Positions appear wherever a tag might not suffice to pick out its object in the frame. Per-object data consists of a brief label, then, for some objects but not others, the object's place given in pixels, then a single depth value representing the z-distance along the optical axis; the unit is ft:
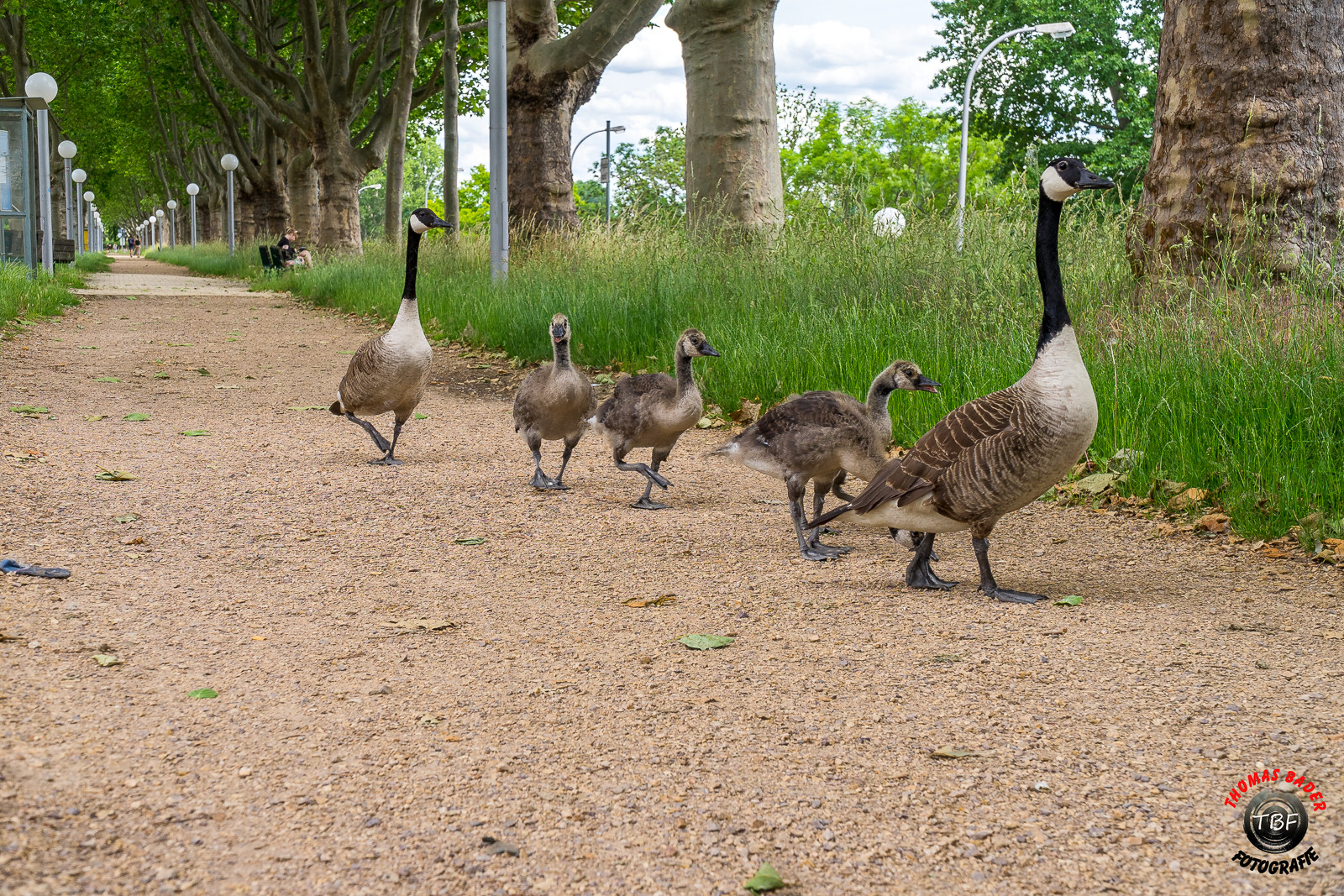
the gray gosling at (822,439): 18.60
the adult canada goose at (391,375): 25.77
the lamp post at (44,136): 75.05
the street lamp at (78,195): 158.92
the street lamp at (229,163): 124.88
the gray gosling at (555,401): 23.57
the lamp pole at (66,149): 105.40
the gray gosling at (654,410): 22.20
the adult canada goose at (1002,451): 14.53
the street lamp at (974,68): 86.63
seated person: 92.22
